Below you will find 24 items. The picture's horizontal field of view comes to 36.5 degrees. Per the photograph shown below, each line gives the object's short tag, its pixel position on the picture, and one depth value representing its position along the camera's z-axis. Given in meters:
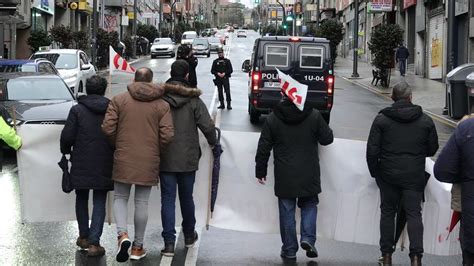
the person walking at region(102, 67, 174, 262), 6.26
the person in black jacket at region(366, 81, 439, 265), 6.11
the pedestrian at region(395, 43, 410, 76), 32.94
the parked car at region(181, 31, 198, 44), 64.95
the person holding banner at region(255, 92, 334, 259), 6.42
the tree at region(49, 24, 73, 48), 38.25
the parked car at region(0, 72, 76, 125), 12.96
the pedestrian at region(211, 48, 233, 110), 20.67
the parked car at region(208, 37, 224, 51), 62.84
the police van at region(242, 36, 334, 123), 16.50
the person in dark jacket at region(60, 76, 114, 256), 6.43
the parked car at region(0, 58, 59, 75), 18.22
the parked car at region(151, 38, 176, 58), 54.12
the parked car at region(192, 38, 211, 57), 53.88
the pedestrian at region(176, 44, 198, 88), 19.22
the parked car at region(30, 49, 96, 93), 22.22
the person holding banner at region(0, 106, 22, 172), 6.61
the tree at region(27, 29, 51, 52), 35.34
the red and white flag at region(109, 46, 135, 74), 7.90
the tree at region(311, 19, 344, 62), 46.66
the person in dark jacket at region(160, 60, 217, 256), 6.49
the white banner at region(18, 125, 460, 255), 6.91
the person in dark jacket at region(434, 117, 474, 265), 5.50
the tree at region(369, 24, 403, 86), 29.77
